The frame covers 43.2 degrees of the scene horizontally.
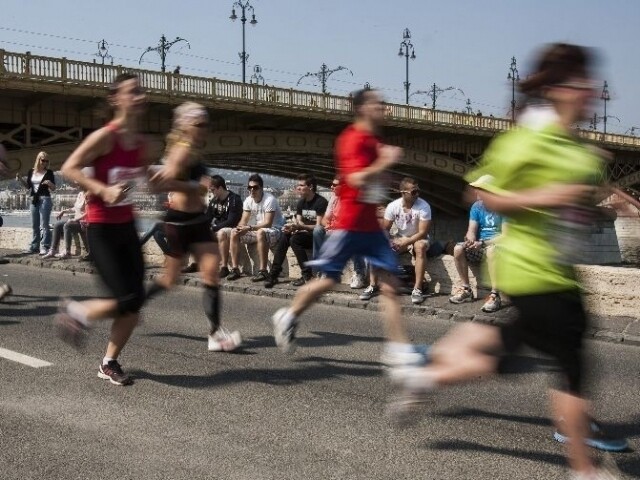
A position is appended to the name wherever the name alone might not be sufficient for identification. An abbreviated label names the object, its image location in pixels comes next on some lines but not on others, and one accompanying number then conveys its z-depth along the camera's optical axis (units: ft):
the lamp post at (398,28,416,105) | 178.78
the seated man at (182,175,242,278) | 39.32
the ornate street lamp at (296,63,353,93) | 161.48
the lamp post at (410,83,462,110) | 189.43
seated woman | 50.16
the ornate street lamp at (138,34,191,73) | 133.80
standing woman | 51.03
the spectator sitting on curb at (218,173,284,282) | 37.99
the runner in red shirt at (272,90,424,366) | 17.54
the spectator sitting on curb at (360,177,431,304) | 32.71
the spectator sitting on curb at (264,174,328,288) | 36.45
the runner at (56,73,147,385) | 16.49
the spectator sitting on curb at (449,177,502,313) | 31.89
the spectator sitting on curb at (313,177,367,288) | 35.53
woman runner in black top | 19.57
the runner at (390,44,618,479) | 9.78
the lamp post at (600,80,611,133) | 238.68
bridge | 91.81
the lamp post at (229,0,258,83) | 148.69
